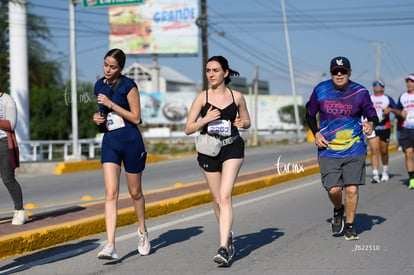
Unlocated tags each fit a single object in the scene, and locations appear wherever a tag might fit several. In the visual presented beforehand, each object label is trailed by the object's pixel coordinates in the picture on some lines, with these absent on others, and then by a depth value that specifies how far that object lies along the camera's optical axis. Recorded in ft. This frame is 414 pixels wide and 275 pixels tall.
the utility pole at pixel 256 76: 175.69
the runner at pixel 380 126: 42.60
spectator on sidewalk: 25.52
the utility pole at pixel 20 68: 75.97
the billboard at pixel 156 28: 208.33
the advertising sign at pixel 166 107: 242.78
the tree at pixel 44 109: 121.61
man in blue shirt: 23.08
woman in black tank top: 19.77
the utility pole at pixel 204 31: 115.14
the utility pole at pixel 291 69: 172.96
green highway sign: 63.57
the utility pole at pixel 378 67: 228.43
